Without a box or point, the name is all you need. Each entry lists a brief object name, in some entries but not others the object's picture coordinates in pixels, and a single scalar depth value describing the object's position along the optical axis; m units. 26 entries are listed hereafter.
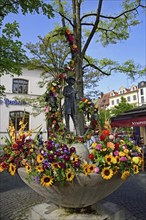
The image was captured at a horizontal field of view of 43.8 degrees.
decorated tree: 8.68
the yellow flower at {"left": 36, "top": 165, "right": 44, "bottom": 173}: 2.04
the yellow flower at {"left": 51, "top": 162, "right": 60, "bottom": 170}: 2.04
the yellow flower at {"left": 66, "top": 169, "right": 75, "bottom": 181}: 1.97
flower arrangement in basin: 2.03
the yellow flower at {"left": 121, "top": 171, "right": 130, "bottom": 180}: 2.16
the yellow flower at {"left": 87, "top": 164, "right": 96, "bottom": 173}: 2.09
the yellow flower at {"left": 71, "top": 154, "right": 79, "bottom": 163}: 2.16
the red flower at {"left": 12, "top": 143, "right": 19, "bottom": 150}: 2.56
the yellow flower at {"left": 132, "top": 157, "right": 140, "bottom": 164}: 2.26
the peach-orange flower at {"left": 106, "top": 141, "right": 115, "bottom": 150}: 2.26
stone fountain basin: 2.04
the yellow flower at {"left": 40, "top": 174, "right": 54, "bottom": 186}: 1.97
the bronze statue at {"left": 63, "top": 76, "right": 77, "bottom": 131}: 3.72
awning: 7.62
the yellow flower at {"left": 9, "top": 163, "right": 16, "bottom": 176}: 2.52
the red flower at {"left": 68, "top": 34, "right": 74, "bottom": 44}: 4.61
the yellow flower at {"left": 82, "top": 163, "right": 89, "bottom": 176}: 2.06
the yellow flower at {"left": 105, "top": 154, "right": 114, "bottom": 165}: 2.15
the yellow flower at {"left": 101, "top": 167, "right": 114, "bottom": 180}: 2.04
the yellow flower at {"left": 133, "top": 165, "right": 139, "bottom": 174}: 2.26
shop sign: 19.23
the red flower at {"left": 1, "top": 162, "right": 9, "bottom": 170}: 2.54
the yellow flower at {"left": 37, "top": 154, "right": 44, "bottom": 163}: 2.13
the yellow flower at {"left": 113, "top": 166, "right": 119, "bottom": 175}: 2.14
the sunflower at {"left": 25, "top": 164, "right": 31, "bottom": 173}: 2.21
